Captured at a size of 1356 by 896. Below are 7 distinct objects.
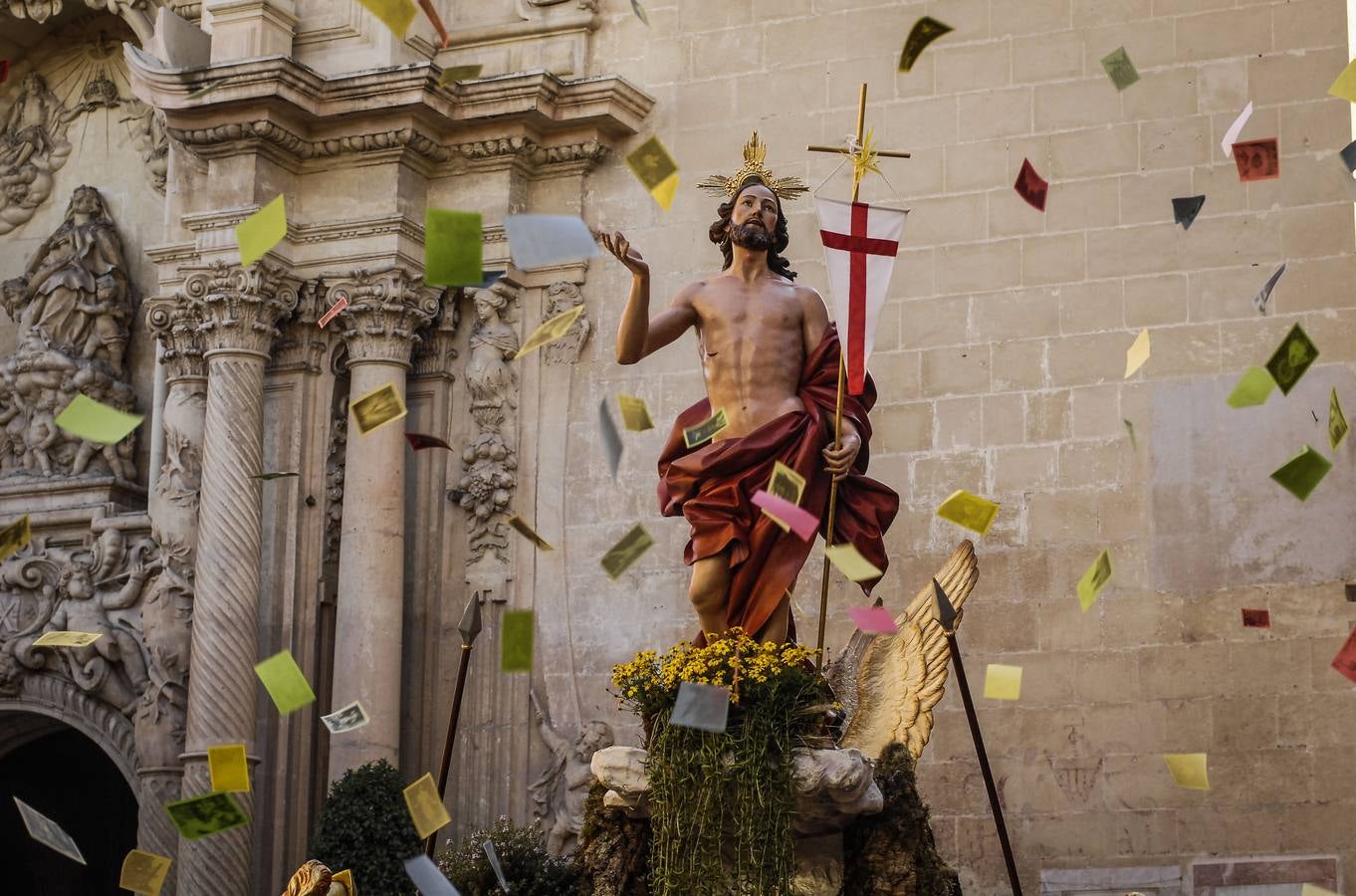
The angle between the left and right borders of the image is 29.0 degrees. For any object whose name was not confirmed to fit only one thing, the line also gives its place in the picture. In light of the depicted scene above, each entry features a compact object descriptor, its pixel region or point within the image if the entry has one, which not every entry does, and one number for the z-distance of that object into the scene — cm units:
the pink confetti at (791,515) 1076
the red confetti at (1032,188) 1415
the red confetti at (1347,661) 1150
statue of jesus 1096
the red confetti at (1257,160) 1430
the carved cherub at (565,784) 1522
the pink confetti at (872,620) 1138
